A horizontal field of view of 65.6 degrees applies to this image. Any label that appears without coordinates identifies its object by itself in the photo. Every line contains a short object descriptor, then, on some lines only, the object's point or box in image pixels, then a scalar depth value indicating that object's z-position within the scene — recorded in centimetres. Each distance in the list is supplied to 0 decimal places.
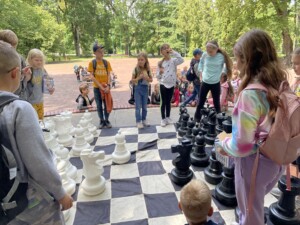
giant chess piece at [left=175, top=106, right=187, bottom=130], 277
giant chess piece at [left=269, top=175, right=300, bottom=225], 131
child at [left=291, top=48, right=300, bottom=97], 189
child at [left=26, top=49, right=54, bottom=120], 234
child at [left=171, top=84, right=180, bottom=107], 429
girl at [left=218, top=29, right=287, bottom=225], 95
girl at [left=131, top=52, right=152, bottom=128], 292
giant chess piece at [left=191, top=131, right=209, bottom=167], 198
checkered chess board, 145
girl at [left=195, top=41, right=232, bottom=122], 279
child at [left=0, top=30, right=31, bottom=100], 191
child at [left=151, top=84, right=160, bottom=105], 446
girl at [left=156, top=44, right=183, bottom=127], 296
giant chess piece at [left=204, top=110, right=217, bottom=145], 237
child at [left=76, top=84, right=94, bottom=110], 383
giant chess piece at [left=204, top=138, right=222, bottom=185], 175
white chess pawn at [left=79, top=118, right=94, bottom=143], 257
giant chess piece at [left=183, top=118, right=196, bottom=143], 240
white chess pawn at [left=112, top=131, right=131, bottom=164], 211
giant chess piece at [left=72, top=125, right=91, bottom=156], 224
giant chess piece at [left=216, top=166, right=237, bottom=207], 150
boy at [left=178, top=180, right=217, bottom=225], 90
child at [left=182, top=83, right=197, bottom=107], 406
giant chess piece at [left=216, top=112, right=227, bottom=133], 218
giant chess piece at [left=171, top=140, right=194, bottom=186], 169
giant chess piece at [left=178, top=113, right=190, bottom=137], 263
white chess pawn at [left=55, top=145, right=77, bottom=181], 184
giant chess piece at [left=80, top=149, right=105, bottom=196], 166
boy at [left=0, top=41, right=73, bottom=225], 79
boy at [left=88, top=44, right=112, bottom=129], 291
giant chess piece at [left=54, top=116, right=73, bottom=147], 253
